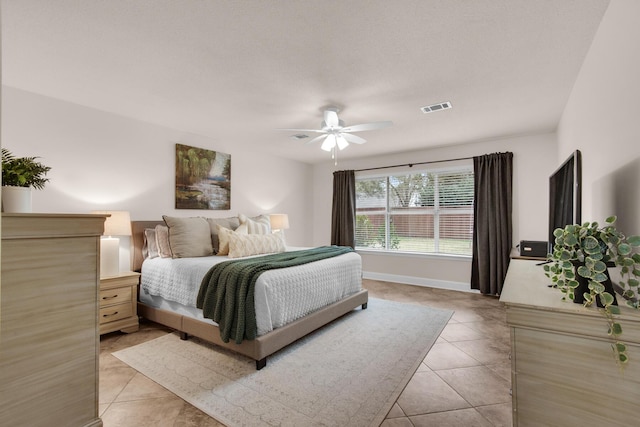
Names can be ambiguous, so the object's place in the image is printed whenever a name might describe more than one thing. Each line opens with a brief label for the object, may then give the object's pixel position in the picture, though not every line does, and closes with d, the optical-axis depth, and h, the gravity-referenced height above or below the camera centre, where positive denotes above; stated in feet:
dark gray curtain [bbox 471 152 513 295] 14.40 -0.08
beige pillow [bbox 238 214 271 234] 13.52 -0.47
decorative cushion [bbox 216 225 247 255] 11.64 -0.91
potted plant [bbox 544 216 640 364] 3.22 -0.52
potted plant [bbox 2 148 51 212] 4.56 +0.51
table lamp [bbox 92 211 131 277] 10.02 -0.93
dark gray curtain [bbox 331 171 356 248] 19.40 +0.47
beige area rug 6.09 -3.98
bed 7.81 -3.22
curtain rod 15.84 +3.16
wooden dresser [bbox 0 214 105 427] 4.15 -1.63
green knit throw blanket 7.64 -2.17
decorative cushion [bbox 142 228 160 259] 11.37 -1.18
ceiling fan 10.05 +3.13
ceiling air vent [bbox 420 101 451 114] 10.28 +3.96
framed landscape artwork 13.43 +1.74
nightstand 9.64 -2.99
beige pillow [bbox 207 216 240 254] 12.37 -0.42
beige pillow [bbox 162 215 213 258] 10.88 -0.86
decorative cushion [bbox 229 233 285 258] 11.30 -1.14
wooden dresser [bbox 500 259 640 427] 3.29 -1.73
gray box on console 9.44 -0.93
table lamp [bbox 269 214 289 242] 16.49 -0.33
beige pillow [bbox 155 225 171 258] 10.98 -1.02
